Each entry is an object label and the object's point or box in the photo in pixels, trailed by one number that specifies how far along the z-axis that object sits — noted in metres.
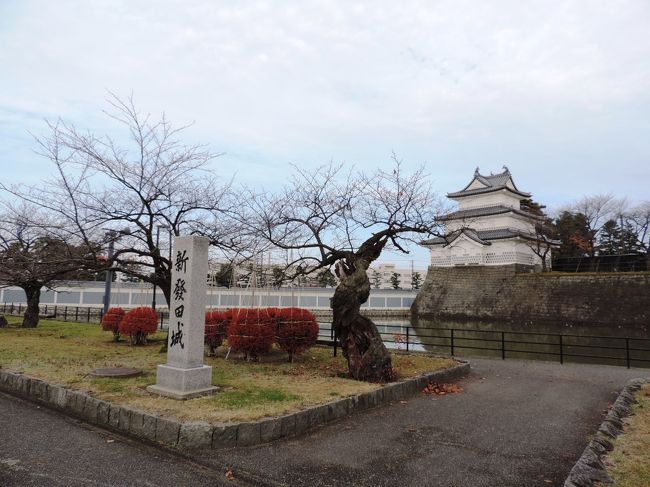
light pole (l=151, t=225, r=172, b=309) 10.90
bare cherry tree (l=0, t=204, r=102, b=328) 9.77
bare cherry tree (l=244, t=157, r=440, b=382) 8.11
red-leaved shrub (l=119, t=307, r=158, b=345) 12.54
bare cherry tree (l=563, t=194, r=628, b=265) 39.50
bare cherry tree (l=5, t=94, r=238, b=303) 9.88
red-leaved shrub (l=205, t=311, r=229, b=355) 11.02
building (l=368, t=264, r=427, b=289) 77.01
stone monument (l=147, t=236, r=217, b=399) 6.49
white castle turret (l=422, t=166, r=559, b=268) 37.50
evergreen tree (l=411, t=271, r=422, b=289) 57.16
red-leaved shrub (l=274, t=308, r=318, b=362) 10.26
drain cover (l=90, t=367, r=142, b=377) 7.70
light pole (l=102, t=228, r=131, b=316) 10.14
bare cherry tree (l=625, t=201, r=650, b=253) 38.17
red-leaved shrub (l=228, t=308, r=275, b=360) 9.91
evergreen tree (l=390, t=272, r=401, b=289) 55.81
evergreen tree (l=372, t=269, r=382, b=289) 51.34
